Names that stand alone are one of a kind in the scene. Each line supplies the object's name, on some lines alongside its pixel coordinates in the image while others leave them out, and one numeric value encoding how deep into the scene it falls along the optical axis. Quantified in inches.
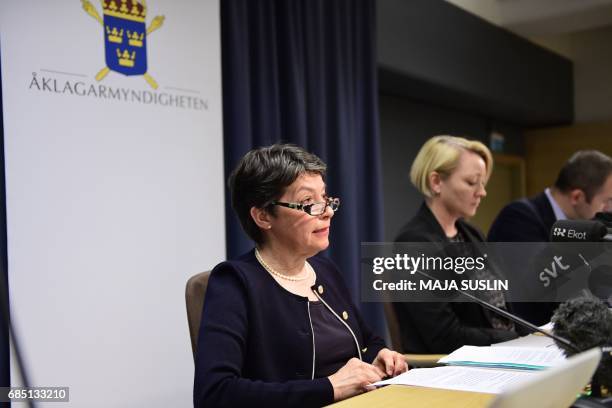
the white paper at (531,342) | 71.8
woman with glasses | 56.9
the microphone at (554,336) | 49.1
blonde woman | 90.6
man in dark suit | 119.4
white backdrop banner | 84.3
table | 49.4
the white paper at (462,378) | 53.6
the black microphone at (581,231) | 60.3
